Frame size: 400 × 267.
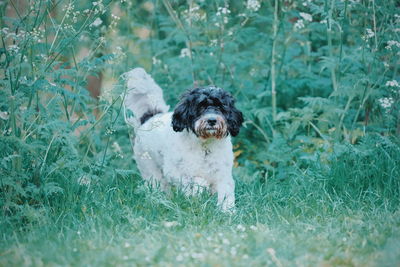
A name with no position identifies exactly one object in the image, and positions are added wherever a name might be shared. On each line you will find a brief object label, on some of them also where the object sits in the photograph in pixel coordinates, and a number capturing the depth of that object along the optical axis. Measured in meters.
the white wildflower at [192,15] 12.41
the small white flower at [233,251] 6.86
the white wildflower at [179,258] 6.64
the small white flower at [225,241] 7.18
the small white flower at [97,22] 11.17
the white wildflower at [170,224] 8.03
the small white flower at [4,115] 8.29
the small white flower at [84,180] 9.63
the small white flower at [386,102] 10.69
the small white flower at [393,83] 10.50
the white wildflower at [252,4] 12.25
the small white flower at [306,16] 12.16
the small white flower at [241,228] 7.99
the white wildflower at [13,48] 8.54
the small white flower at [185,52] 13.46
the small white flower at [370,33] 10.99
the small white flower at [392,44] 10.53
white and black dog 9.81
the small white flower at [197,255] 6.74
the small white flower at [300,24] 12.34
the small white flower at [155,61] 13.91
